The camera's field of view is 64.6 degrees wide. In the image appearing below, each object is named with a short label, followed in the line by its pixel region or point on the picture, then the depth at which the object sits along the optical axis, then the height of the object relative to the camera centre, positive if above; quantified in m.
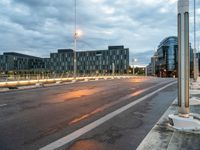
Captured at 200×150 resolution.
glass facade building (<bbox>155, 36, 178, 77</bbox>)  71.15 +7.91
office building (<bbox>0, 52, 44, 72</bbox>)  78.46 +5.54
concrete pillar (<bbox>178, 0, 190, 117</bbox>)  4.63 +0.43
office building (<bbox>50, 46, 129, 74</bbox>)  84.37 +7.34
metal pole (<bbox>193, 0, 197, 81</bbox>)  22.33 +0.55
